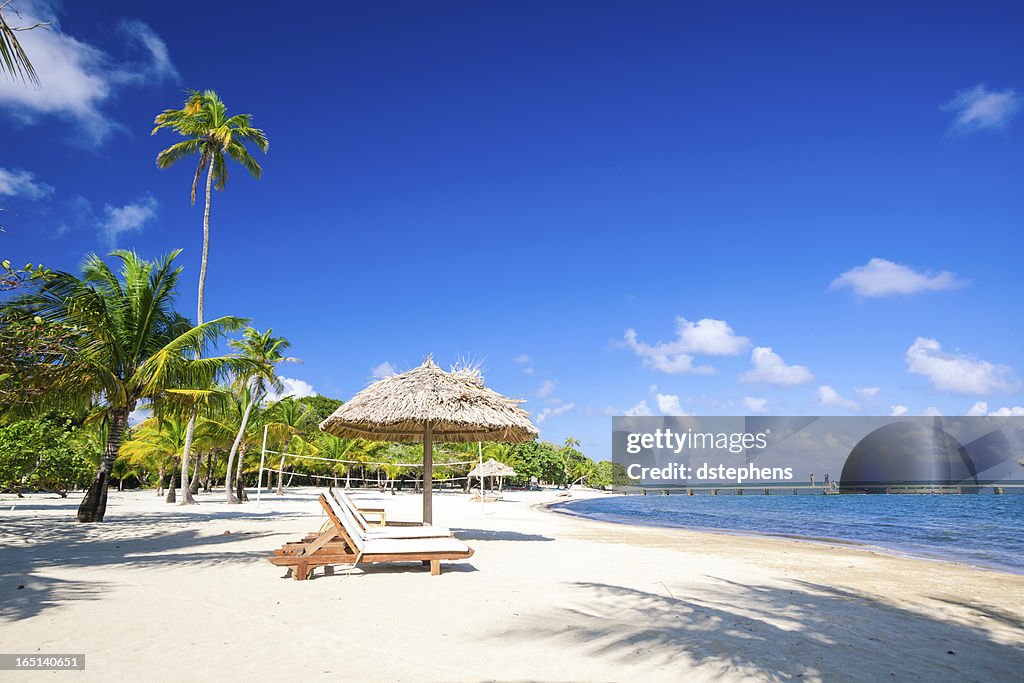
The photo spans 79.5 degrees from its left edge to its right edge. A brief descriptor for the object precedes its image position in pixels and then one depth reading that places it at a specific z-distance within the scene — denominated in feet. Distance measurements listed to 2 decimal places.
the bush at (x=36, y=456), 51.21
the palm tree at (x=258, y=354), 82.12
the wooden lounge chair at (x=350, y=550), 21.65
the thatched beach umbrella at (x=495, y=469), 122.86
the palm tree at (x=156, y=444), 88.28
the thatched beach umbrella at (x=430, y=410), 30.40
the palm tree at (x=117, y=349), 38.70
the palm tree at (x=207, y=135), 72.84
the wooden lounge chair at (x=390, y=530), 23.63
